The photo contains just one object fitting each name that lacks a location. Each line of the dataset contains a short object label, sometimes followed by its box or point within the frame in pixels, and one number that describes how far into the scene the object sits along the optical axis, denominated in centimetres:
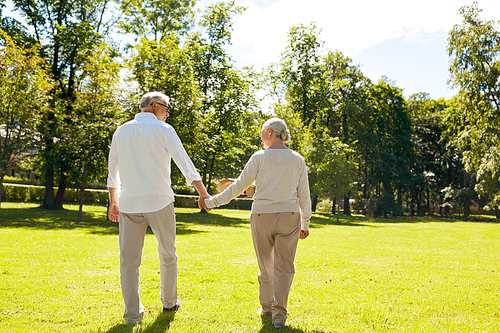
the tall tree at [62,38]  2532
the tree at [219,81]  3186
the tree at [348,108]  4512
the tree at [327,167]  3115
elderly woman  466
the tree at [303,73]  3641
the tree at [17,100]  1694
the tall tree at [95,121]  1831
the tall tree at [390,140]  4794
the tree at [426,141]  5566
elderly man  445
